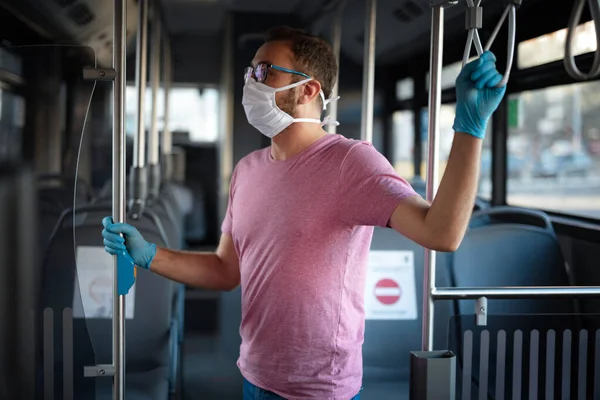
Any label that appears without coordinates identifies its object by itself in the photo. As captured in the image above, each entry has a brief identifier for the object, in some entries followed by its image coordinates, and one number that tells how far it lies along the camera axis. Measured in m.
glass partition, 1.86
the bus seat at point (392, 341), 3.31
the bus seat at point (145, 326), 2.59
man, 1.49
